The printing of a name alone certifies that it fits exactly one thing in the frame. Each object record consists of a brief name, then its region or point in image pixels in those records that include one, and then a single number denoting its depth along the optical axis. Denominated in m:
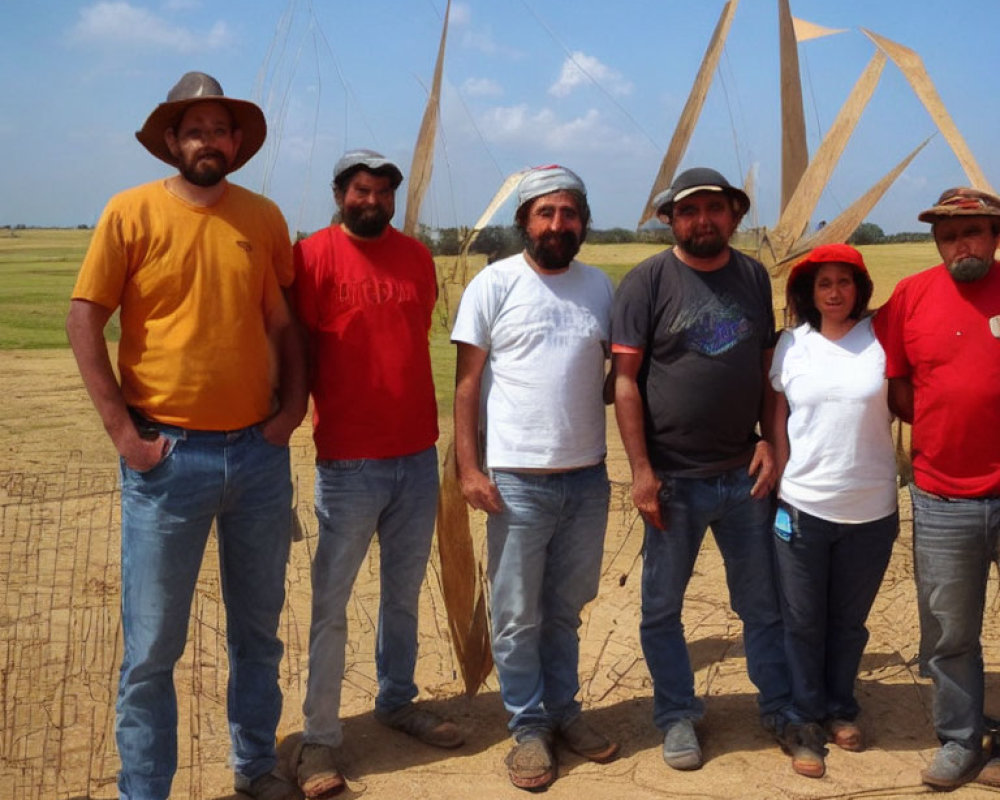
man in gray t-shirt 3.12
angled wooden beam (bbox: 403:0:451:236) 4.00
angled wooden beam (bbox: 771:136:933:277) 4.15
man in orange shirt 2.77
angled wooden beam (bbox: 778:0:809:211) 4.88
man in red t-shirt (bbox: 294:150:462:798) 3.14
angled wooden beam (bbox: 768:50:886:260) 4.46
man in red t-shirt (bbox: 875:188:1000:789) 2.94
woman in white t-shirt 3.09
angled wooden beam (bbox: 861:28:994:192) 4.16
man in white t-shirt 3.13
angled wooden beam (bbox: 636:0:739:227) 4.48
